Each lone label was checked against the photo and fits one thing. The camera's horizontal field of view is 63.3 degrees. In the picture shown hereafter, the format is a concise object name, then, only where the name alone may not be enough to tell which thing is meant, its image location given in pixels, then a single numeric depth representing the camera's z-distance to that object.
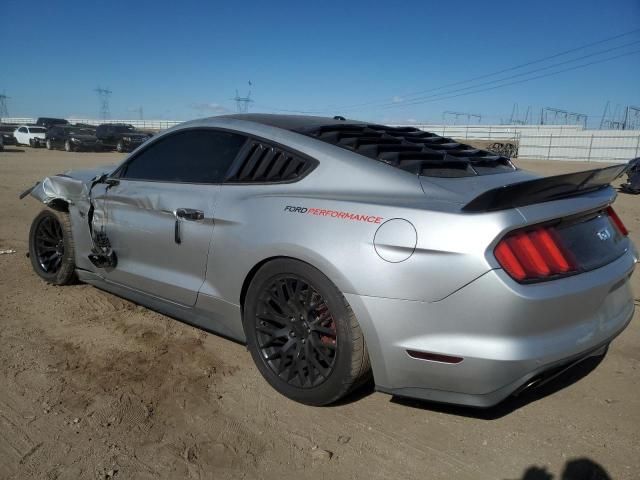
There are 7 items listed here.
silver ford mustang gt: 2.21
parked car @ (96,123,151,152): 30.44
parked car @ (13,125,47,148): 32.84
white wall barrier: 36.50
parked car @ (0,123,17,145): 35.53
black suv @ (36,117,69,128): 39.23
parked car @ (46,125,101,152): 30.12
